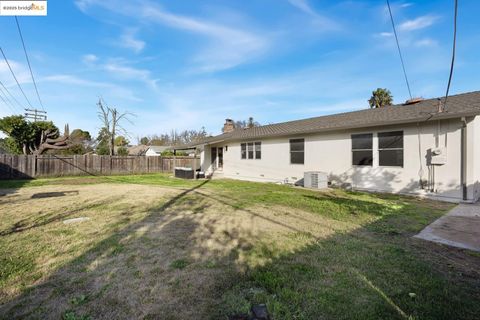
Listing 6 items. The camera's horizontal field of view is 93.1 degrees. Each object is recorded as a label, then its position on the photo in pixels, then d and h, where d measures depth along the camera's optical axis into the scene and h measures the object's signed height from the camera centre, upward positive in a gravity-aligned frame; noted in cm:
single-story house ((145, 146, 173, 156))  4390 +187
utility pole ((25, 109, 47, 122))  2319 +473
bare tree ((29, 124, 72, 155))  2114 +175
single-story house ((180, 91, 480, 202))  720 +40
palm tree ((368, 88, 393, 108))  2561 +698
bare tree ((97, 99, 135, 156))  2884 +523
